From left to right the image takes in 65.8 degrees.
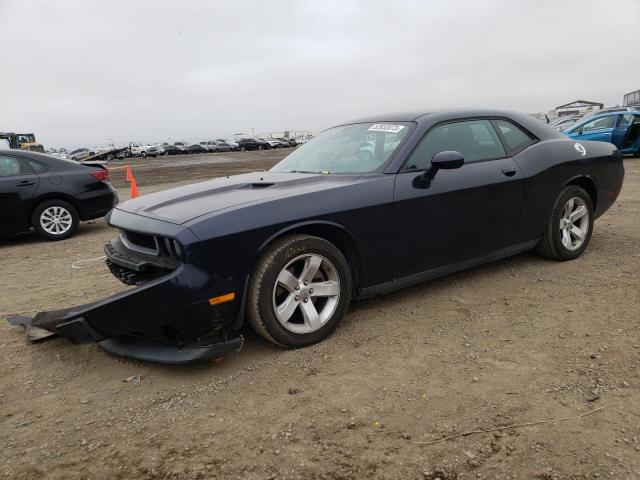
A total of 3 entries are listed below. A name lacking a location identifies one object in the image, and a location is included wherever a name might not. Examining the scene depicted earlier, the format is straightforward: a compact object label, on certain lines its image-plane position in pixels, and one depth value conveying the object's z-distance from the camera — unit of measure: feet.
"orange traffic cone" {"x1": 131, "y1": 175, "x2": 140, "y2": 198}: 32.28
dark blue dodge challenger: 9.02
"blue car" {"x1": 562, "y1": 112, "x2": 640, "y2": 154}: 47.65
